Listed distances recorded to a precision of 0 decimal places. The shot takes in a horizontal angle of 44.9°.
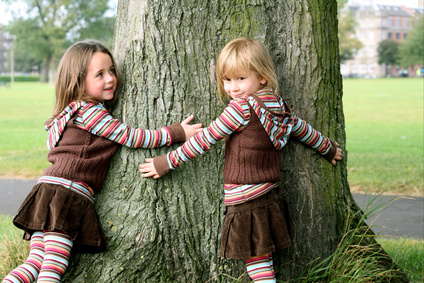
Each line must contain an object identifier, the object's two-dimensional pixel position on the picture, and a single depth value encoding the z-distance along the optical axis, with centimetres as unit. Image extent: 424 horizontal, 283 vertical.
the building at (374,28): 9519
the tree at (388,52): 9031
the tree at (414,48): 8306
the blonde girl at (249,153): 279
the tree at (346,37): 8050
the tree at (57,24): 6431
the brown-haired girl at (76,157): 281
